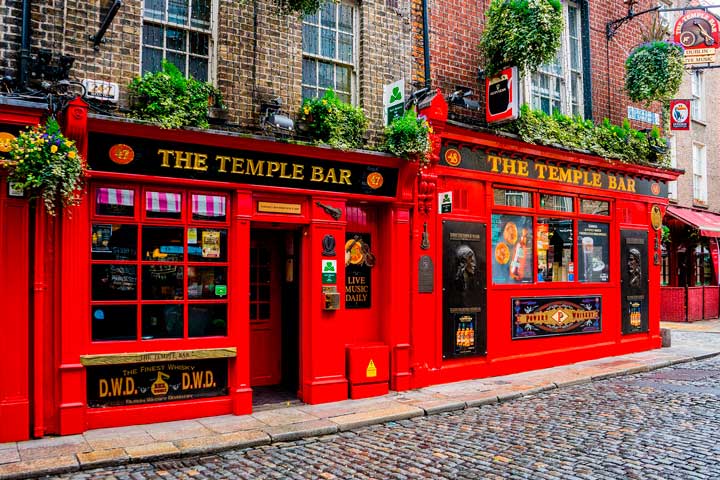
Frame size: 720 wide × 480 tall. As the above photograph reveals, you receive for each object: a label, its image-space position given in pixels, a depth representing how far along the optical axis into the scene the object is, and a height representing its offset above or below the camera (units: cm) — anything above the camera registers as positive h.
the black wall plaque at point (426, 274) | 1041 -10
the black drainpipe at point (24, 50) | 718 +266
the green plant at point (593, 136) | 1200 +284
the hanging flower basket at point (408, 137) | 970 +212
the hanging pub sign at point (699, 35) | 1549 +592
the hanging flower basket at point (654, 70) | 1368 +444
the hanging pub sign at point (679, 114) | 1609 +404
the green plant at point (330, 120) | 930 +232
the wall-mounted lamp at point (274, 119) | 870 +219
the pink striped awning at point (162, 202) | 809 +93
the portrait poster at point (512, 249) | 1177 +36
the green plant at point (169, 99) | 780 +225
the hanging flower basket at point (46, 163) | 669 +122
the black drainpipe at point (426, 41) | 1080 +407
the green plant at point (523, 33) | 1056 +416
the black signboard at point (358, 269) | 1009 +0
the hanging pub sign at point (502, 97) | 1092 +314
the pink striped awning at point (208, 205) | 842 +92
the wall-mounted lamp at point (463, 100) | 1082 +302
